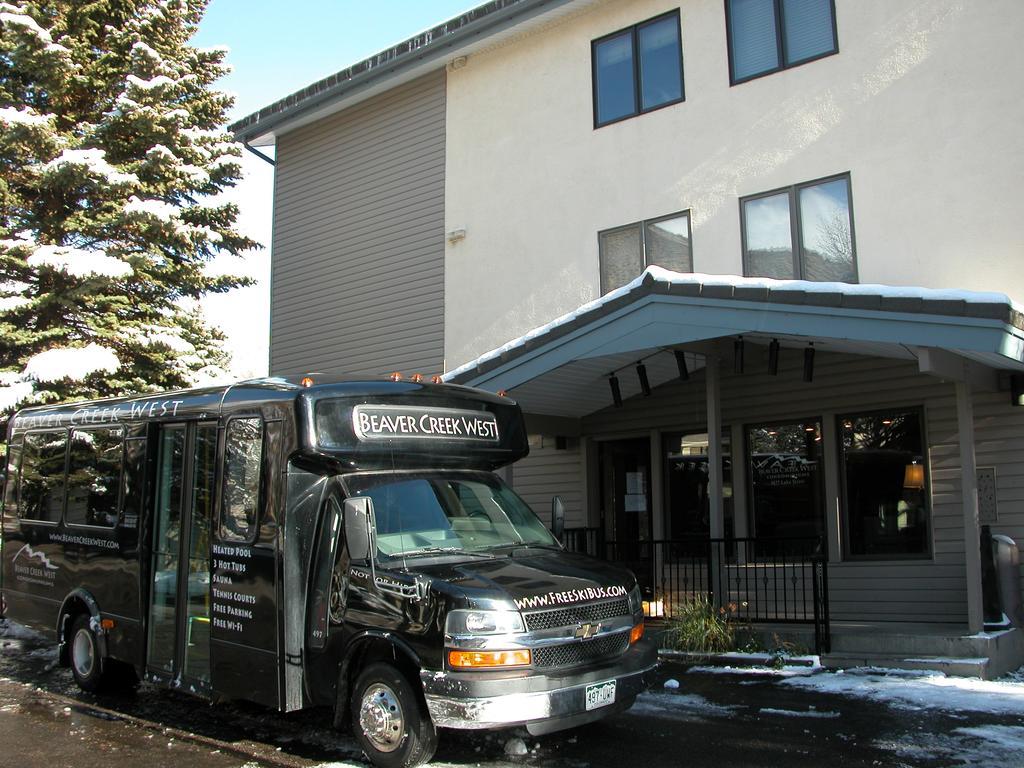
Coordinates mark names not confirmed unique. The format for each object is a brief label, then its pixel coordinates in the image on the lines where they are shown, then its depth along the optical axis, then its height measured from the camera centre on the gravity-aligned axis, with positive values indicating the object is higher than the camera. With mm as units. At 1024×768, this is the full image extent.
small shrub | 9055 -1309
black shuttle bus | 5438 -486
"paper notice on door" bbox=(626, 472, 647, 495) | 12969 +239
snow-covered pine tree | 14414 +5191
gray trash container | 8930 -739
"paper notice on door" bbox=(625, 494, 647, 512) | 13008 -44
